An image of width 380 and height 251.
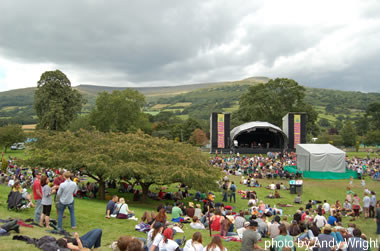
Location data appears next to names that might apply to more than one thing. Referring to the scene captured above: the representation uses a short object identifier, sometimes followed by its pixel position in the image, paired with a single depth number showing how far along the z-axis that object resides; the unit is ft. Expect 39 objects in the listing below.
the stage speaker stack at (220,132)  151.94
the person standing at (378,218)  38.74
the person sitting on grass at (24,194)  32.78
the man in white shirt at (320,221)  35.32
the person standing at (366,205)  48.98
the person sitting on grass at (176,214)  35.53
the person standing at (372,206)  48.88
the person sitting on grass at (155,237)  21.38
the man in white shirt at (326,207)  50.75
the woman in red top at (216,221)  32.65
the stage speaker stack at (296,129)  154.16
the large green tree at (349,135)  235.40
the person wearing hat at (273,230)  30.76
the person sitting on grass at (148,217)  31.01
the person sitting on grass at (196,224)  33.58
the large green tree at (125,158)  51.75
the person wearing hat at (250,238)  22.21
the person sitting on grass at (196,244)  20.45
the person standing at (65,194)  26.07
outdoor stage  147.74
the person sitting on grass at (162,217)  27.43
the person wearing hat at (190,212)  39.14
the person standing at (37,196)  27.37
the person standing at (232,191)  61.57
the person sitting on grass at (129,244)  15.93
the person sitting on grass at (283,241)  23.10
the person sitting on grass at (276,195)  65.77
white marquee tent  96.53
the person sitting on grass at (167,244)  21.44
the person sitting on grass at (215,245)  19.38
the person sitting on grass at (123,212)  35.18
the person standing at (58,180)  30.02
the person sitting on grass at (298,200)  62.99
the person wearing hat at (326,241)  23.91
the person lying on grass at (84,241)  20.11
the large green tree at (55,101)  135.03
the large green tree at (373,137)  207.31
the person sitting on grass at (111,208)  35.55
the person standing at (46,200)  27.22
